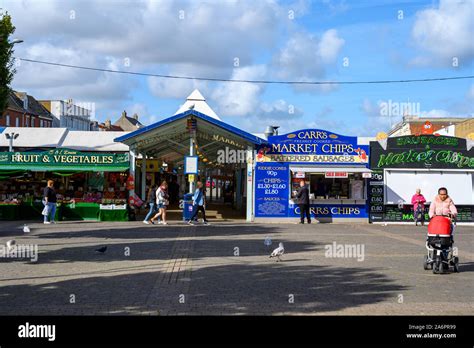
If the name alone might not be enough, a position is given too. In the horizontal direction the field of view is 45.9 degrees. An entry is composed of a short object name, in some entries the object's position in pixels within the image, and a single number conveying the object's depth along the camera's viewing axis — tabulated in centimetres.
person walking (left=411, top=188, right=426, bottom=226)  2432
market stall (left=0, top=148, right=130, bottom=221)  2419
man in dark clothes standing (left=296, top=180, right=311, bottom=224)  2375
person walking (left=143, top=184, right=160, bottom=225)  2305
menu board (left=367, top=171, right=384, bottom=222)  2525
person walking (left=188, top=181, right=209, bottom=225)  2255
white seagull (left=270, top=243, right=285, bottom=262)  1250
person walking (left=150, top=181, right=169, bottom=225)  2245
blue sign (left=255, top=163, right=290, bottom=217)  2478
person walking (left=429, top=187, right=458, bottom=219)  1188
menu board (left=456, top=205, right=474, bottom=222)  2523
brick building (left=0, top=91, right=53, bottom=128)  6260
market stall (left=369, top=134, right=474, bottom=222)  2519
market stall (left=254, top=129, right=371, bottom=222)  2480
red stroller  1167
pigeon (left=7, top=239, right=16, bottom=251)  1303
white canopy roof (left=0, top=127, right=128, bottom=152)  3457
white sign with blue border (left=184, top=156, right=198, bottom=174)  2327
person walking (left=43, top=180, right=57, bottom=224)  2233
